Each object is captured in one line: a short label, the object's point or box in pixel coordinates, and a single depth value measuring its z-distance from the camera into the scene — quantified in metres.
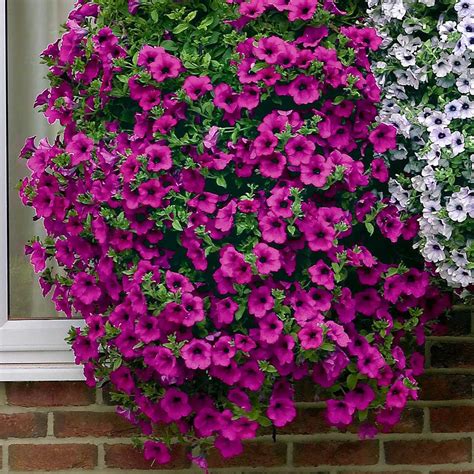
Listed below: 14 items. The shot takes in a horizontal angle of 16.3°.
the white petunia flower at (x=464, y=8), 3.48
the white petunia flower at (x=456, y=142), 3.47
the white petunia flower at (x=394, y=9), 3.59
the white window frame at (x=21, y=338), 4.46
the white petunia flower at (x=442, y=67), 3.52
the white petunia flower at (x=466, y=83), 3.49
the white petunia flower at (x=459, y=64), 3.50
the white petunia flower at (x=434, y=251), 3.55
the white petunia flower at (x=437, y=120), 3.51
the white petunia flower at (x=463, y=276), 3.52
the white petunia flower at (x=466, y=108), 3.49
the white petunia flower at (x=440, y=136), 3.49
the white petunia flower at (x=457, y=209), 3.44
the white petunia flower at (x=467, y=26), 3.46
